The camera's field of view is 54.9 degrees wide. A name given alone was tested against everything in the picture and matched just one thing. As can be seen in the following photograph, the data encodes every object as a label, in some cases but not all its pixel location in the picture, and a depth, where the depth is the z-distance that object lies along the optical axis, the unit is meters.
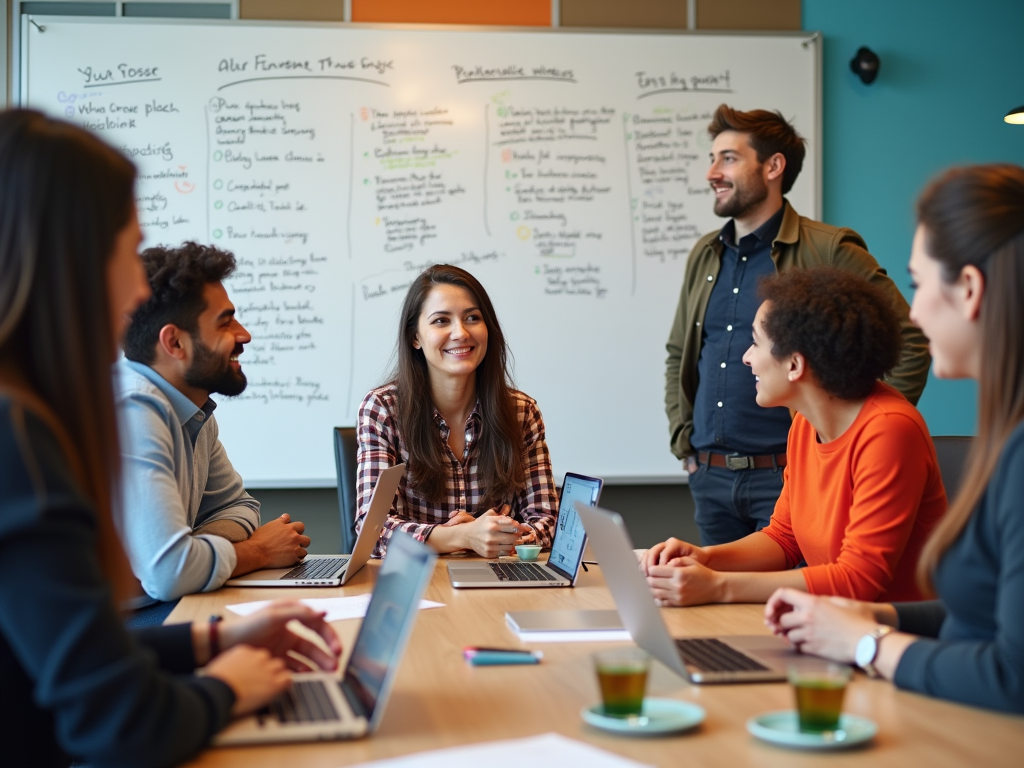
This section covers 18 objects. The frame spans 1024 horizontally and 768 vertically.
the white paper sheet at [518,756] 0.95
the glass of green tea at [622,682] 1.04
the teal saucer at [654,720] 1.03
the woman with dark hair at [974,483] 1.10
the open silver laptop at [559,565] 1.91
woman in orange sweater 1.73
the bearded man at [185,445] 1.79
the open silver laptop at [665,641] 1.23
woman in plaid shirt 2.49
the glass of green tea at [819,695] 0.99
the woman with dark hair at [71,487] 0.87
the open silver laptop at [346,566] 1.93
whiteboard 3.69
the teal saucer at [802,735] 0.98
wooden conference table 0.98
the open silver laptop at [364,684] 1.02
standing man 2.97
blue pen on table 1.35
